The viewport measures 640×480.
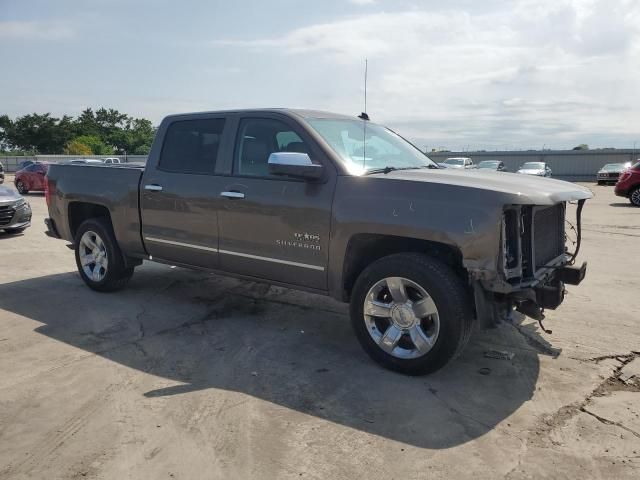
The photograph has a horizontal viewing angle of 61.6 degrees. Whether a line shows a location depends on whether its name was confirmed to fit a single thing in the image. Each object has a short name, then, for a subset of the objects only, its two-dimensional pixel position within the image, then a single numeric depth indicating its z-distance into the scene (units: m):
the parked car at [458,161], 28.35
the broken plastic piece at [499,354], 4.32
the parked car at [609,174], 29.98
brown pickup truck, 3.68
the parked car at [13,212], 10.36
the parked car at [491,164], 28.23
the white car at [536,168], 29.04
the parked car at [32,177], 22.94
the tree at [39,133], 74.06
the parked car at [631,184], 17.03
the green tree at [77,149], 68.12
